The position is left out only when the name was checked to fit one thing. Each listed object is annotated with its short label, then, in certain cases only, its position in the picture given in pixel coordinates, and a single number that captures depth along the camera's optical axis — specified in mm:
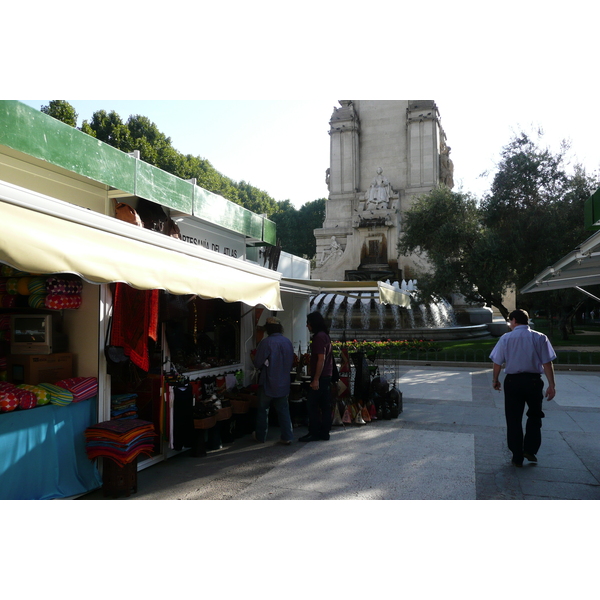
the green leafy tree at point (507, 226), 16484
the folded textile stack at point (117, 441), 4660
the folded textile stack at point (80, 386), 4738
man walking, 5555
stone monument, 32656
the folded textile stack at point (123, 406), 5367
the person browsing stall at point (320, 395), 6859
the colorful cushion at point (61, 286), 4760
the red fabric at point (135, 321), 5289
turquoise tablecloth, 4059
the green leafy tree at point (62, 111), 24812
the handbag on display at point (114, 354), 5109
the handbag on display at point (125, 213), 6000
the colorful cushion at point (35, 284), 4754
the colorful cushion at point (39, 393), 4465
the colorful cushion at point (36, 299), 4781
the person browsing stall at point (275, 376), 6527
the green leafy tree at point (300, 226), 56844
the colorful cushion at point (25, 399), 4285
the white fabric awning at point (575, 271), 6291
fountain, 21688
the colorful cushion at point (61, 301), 4758
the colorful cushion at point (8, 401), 4105
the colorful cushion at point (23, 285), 4766
